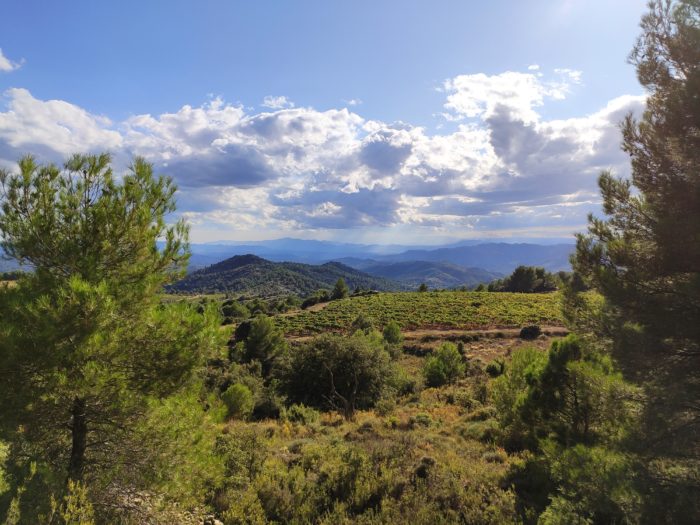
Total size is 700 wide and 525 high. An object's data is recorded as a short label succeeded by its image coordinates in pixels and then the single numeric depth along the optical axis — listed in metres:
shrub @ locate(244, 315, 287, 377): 35.66
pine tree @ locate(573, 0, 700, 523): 5.13
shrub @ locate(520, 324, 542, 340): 38.38
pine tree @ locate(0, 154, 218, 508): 4.49
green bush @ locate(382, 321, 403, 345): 36.69
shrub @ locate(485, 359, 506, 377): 25.74
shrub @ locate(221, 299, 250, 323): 70.35
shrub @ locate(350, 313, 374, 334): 41.84
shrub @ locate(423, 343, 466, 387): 25.73
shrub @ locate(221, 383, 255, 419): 16.70
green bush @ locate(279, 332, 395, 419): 20.36
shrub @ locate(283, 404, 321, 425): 15.59
